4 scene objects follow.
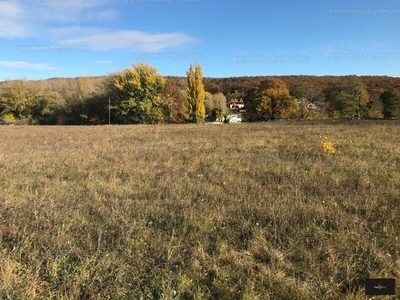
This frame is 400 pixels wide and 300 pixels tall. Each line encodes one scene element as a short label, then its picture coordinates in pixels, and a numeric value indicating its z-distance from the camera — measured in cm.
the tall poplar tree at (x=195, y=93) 4638
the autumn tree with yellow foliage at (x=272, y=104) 5069
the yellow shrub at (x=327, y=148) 997
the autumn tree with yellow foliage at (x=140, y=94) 4504
